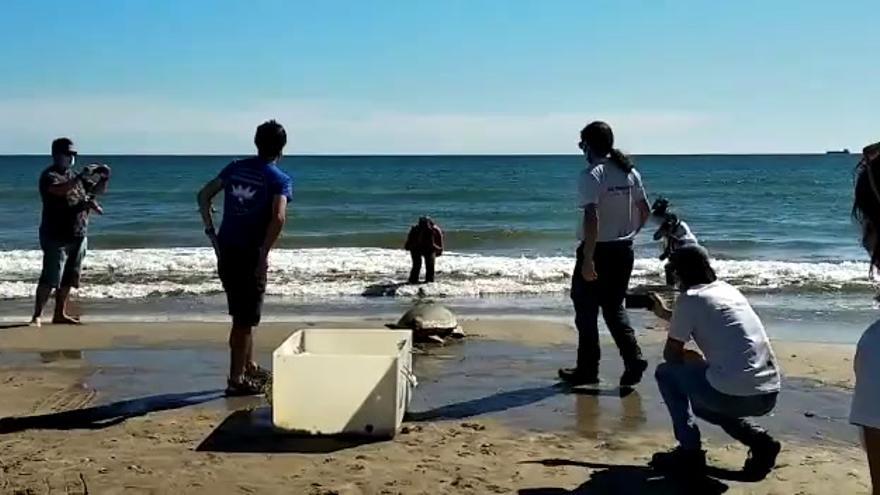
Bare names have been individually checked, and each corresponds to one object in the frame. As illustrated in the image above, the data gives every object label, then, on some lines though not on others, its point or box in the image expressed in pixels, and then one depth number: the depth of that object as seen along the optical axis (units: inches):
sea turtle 324.5
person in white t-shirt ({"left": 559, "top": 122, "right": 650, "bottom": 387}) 245.9
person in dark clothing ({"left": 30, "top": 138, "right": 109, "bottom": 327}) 339.6
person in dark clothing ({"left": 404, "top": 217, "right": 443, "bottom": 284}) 544.4
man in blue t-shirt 233.1
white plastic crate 198.2
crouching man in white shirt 173.8
